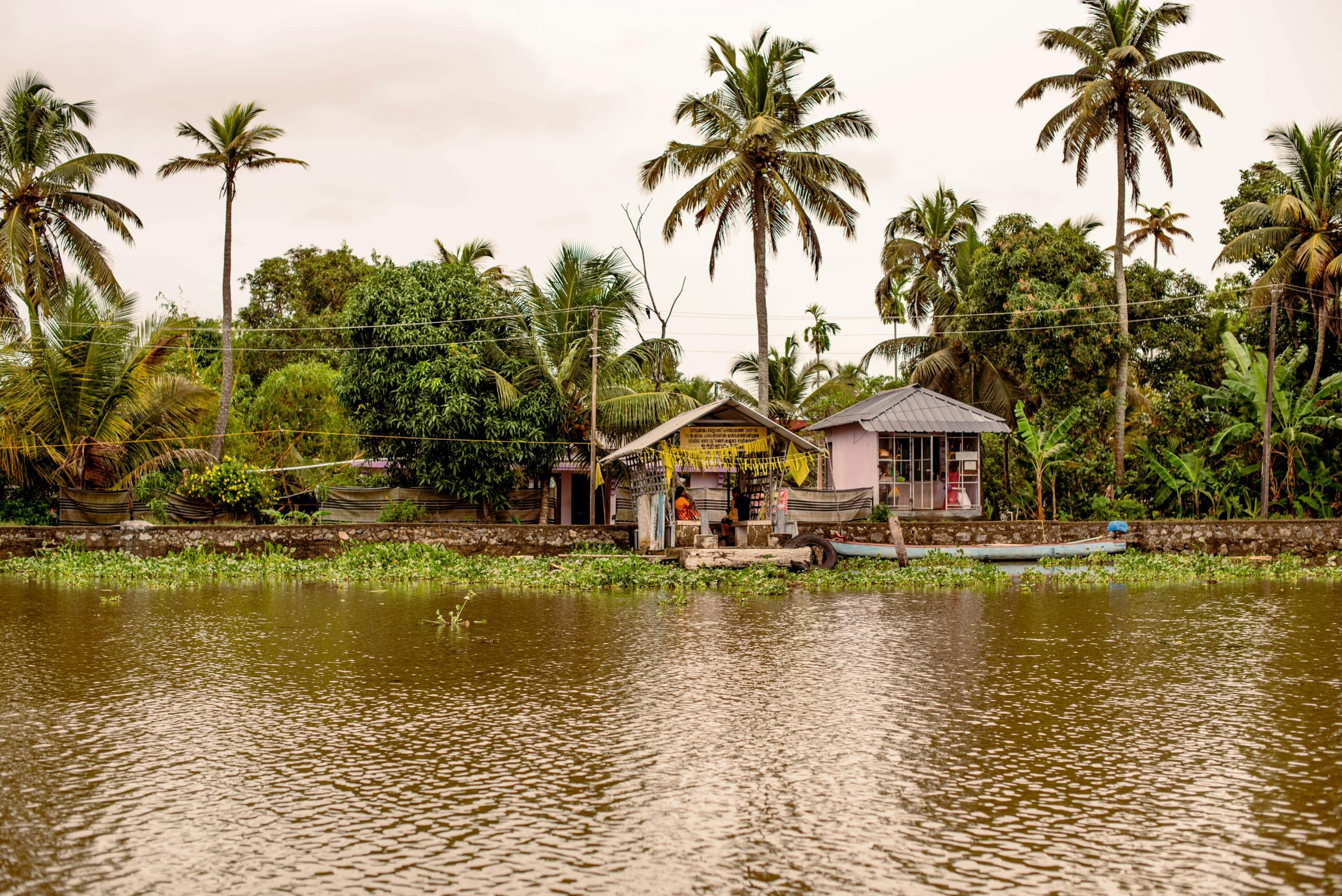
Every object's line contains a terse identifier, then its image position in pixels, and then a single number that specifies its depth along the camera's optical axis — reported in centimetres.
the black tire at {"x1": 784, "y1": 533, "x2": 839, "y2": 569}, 2395
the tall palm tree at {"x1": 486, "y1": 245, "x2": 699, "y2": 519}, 2917
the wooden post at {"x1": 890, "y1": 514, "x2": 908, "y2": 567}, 2372
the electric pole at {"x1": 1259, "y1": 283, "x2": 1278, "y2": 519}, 2609
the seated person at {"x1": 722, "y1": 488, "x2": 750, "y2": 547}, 2664
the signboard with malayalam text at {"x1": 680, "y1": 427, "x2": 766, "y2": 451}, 2427
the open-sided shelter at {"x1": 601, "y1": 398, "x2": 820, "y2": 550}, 2380
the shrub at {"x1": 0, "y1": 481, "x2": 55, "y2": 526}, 2802
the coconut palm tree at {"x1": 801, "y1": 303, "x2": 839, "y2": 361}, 5066
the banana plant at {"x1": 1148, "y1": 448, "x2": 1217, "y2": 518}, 2798
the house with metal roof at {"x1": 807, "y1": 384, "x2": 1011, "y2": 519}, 2958
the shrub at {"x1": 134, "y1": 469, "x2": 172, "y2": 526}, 2689
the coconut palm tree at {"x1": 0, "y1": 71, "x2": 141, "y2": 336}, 2938
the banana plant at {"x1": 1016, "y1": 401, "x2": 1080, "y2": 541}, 2805
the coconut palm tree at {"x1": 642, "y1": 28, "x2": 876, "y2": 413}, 2866
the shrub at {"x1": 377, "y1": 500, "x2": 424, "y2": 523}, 2788
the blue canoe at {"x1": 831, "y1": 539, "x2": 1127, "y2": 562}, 2466
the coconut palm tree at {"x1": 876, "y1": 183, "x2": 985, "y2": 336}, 3725
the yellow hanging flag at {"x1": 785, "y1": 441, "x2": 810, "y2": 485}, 2409
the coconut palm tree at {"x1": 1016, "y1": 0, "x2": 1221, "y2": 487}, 2983
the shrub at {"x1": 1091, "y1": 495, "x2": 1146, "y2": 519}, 2827
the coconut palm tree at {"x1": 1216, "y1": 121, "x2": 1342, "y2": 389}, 2823
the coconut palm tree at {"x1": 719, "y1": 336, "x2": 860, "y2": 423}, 4097
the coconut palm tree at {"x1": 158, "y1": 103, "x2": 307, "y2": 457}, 2786
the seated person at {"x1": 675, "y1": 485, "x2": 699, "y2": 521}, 2442
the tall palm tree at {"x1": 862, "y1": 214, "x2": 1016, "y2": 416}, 3519
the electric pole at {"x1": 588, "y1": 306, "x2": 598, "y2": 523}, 2731
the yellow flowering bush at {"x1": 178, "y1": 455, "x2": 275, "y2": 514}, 2627
